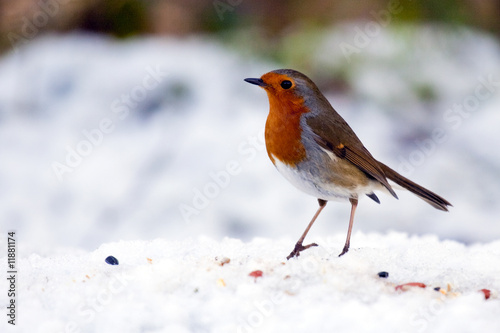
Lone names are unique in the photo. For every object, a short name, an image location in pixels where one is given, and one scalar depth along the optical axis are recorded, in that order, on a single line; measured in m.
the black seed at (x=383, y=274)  4.93
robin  5.66
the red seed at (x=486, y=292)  4.49
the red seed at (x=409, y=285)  4.65
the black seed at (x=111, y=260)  5.54
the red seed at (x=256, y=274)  4.80
